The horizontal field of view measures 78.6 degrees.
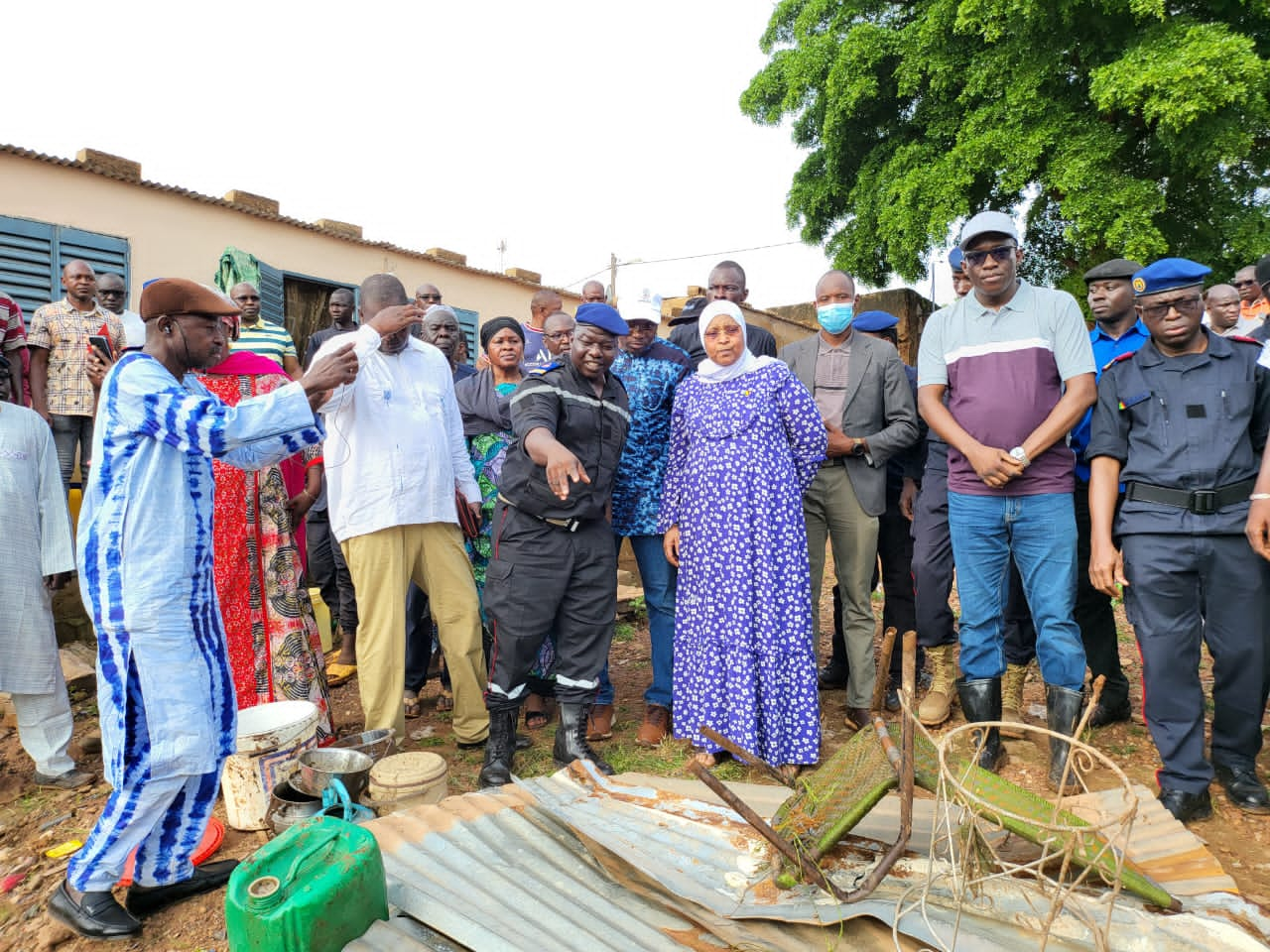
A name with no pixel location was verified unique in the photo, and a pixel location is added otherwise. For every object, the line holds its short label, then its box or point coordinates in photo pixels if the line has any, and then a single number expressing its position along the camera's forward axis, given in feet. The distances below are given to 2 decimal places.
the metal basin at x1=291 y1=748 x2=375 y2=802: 9.95
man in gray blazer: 13.74
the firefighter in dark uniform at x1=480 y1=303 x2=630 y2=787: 12.01
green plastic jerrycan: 5.95
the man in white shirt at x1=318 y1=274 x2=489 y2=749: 12.10
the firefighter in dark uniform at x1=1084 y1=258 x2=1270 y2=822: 10.28
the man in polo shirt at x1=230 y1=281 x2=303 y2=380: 19.54
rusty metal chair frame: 5.69
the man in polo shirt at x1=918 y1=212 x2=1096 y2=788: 11.17
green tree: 35.37
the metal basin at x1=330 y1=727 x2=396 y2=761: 11.07
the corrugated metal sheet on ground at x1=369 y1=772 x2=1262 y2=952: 6.03
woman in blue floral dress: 12.08
